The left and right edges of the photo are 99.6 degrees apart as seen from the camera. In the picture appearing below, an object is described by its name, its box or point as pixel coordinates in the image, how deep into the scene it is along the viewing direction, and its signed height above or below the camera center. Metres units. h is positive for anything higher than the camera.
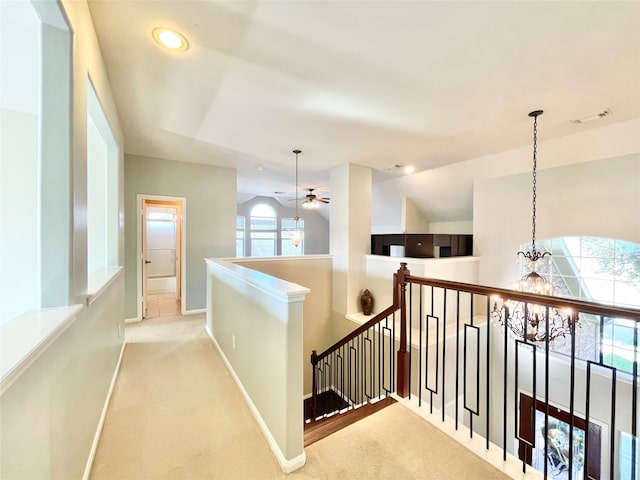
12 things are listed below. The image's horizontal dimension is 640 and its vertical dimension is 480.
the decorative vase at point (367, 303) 5.05 -1.22
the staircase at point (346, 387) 2.10 -1.86
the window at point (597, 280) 3.59 -0.62
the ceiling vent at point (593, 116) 2.88 +1.35
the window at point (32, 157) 1.35 +0.54
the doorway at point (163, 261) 5.07 -0.64
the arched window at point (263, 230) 9.87 +0.27
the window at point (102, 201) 3.03 +0.41
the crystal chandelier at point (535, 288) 2.90 -0.55
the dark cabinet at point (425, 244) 4.80 -0.12
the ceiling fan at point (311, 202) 5.42 +0.73
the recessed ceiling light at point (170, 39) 1.85 +1.40
